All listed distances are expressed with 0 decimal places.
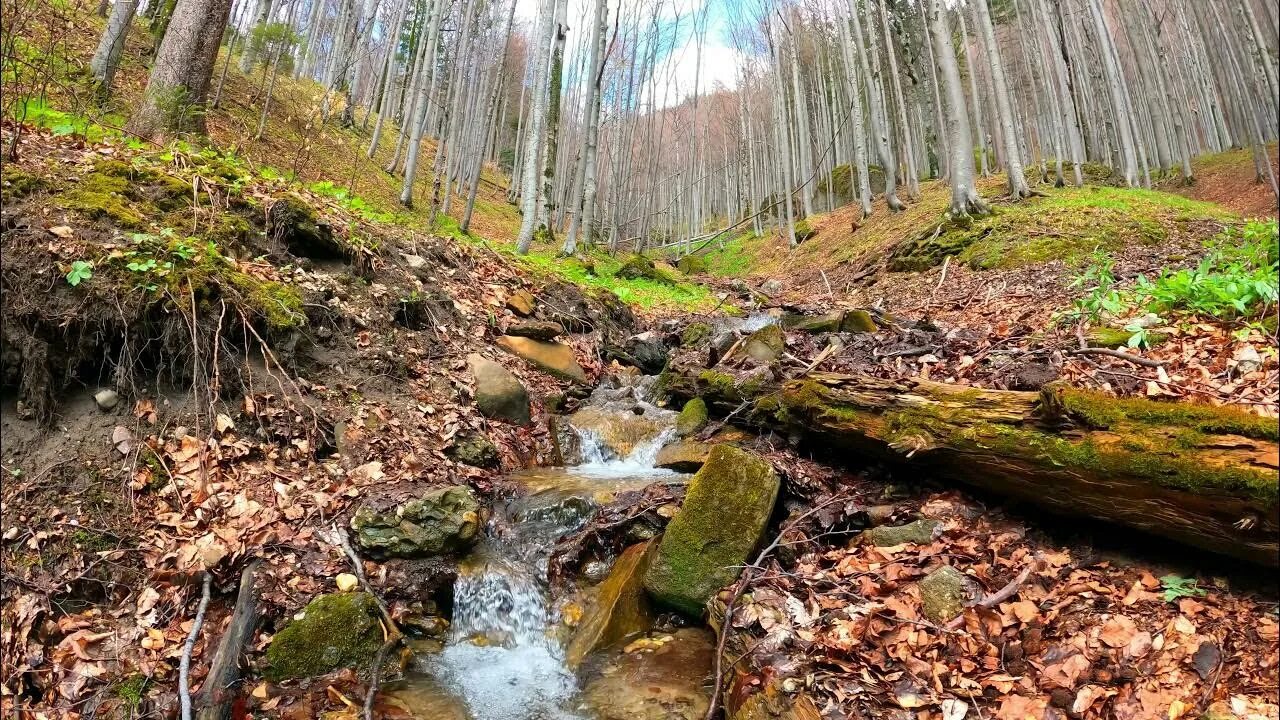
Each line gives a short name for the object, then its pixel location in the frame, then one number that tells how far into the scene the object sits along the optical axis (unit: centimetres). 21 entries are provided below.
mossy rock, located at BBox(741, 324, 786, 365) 664
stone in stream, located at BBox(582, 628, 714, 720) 328
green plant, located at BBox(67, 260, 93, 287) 366
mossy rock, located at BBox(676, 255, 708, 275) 2662
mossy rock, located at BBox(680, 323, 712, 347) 969
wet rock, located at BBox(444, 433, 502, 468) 538
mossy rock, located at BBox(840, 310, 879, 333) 717
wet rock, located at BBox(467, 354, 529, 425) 616
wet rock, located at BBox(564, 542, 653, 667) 391
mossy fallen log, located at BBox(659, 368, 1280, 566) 241
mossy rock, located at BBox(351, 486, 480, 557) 406
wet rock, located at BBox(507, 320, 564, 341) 770
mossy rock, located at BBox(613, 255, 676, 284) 1620
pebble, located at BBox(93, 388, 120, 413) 376
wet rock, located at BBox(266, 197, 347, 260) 557
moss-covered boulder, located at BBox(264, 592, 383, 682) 329
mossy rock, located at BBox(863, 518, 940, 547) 357
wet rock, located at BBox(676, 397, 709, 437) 645
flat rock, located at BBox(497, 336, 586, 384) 748
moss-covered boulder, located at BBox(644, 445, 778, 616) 383
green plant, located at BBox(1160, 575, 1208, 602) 254
